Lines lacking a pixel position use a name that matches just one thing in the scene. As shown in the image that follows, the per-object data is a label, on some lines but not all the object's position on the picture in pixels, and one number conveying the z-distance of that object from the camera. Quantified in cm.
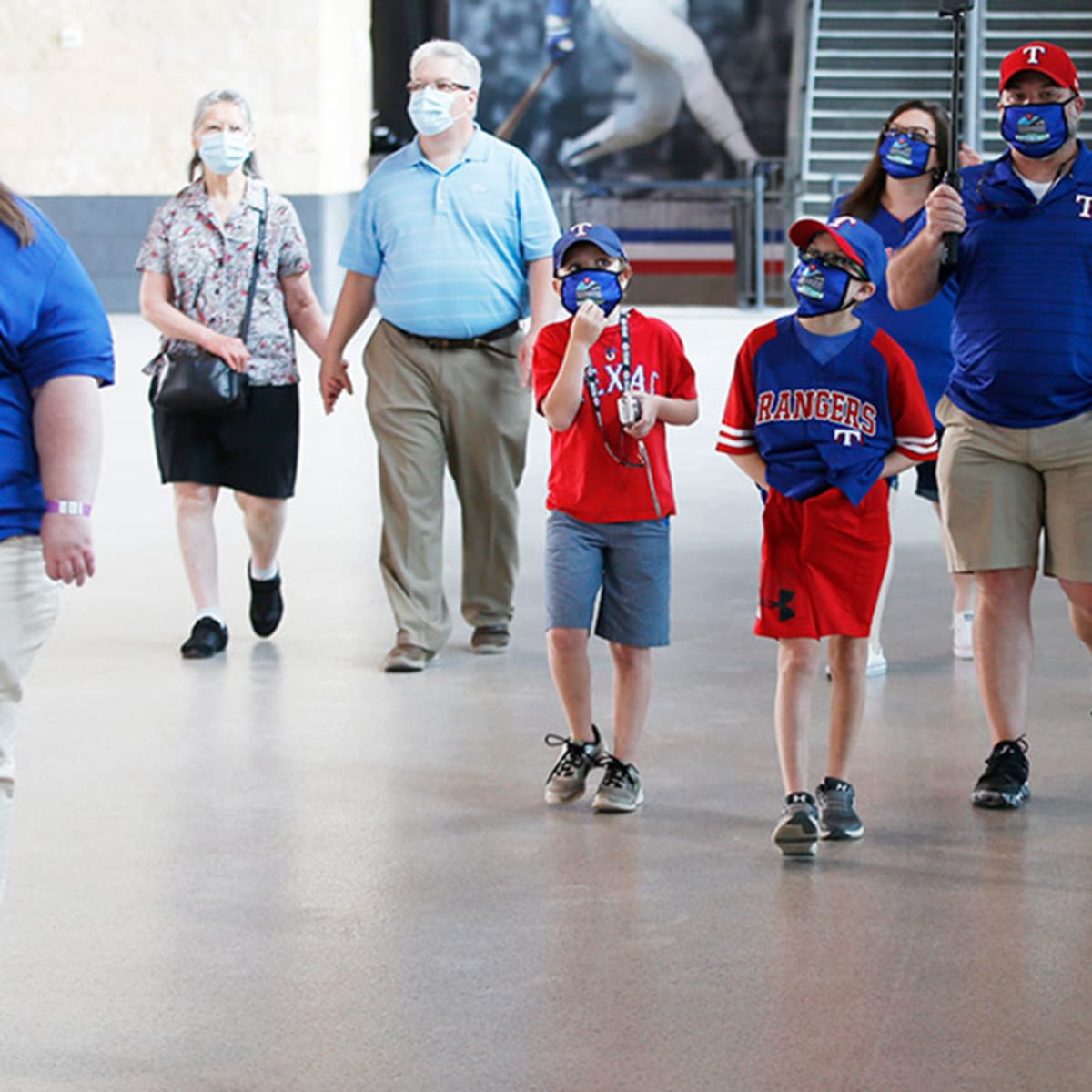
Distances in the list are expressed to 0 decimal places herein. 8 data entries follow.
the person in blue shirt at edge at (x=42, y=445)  516
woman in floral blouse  1018
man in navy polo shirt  749
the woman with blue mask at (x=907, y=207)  903
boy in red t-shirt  766
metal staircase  3048
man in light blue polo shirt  1012
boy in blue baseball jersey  712
